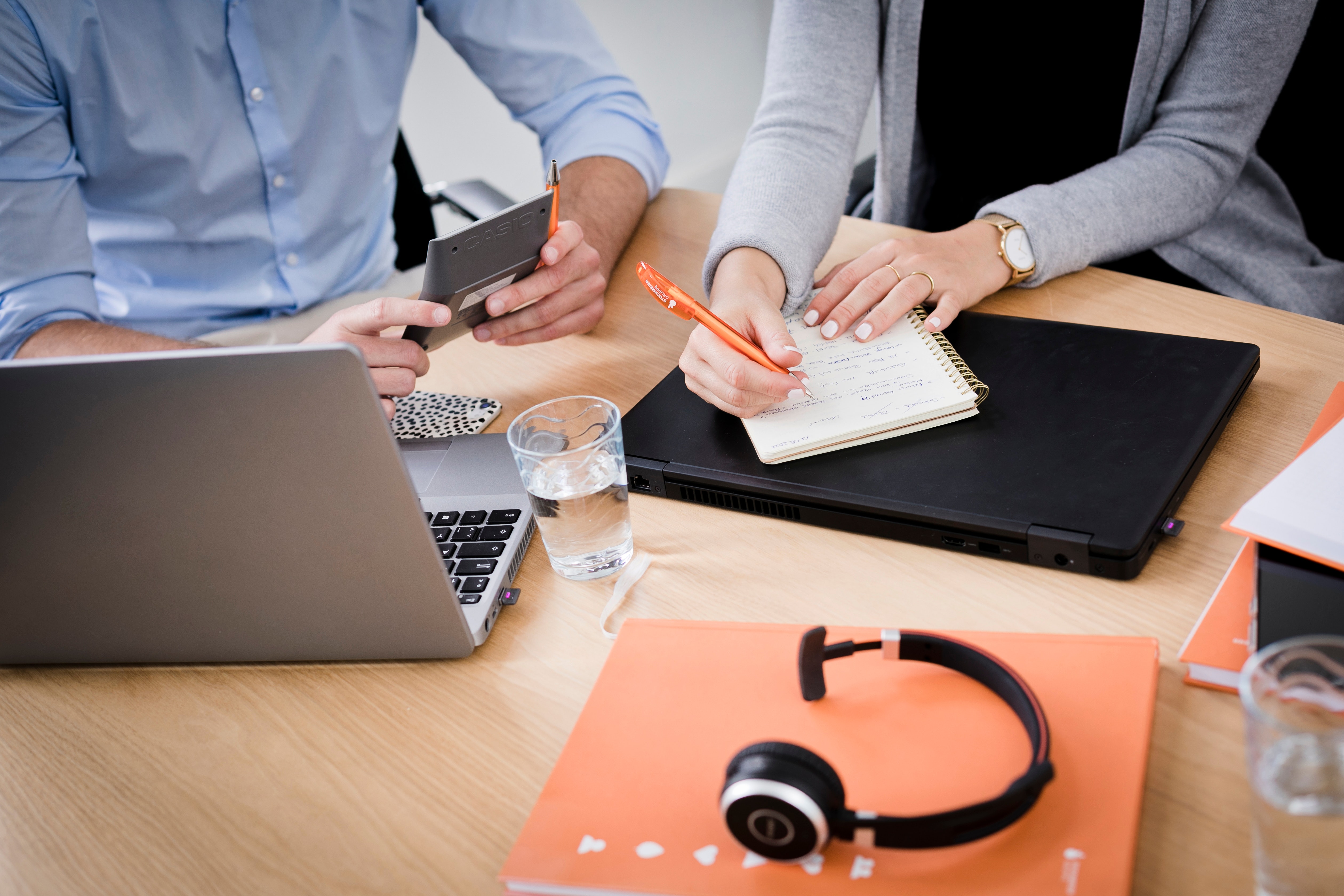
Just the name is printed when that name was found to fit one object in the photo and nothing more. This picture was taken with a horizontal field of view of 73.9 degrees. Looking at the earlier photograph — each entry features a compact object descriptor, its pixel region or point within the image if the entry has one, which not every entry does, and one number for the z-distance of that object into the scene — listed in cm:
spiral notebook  70
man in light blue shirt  109
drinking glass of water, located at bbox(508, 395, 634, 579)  65
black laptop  60
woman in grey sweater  89
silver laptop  50
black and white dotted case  89
